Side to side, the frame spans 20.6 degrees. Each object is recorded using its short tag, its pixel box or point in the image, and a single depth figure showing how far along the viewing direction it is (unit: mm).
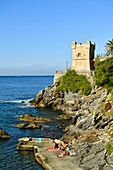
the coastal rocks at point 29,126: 58734
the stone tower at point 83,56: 91000
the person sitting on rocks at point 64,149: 40550
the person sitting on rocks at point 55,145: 43566
